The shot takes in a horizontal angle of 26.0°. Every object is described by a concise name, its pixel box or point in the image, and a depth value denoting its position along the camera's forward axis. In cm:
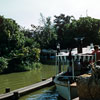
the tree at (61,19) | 7006
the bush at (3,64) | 2776
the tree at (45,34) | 5116
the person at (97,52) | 1167
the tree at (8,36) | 3250
